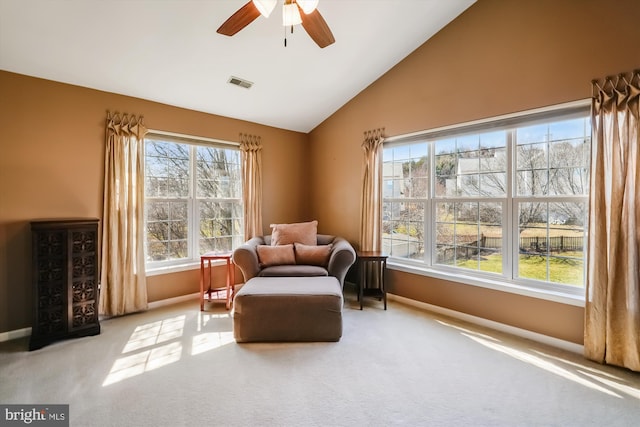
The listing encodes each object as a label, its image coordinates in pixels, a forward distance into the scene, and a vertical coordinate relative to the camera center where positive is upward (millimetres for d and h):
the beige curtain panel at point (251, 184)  4105 +412
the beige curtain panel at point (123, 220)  3018 -98
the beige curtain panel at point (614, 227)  2035 -116
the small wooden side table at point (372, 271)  3365 -789
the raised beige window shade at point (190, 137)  3414 +975
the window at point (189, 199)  3473 +170
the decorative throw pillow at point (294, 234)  3768 -308
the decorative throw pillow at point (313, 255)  3516 -551
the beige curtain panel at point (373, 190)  3783 +295
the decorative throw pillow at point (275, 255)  3432 -546
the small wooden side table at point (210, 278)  3329 -868
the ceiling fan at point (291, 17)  1679 +1318
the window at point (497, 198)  2498 +150
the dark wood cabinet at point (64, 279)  2445 -626
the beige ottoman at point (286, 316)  2516 -953
